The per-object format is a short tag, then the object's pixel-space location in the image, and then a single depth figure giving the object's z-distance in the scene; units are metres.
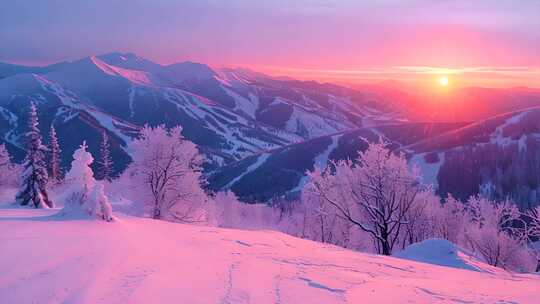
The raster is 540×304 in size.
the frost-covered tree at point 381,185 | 33.06
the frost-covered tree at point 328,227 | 45.53
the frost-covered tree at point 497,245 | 43.60
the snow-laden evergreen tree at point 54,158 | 69.71
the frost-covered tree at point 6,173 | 59.88
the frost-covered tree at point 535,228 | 29.37
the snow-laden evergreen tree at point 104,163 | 77.75
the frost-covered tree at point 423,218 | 48.89
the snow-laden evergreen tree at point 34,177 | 39.03
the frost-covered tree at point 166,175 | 40.53
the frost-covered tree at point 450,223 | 59.97
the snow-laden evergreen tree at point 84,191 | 21.27
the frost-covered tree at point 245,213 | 79.07
